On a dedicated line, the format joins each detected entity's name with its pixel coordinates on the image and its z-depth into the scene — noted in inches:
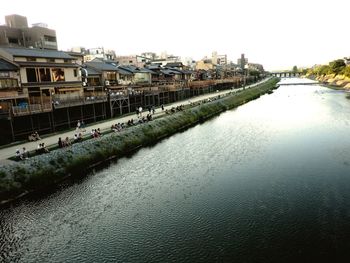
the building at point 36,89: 1227.9
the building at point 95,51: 4464.6
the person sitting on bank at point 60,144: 1117.1
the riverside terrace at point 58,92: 1248.8
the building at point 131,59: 4443.9
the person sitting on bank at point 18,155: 967.2
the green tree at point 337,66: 6192.4
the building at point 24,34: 2588.6
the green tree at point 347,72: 4842.0
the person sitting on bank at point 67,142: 1132.1
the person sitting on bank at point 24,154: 971.1
